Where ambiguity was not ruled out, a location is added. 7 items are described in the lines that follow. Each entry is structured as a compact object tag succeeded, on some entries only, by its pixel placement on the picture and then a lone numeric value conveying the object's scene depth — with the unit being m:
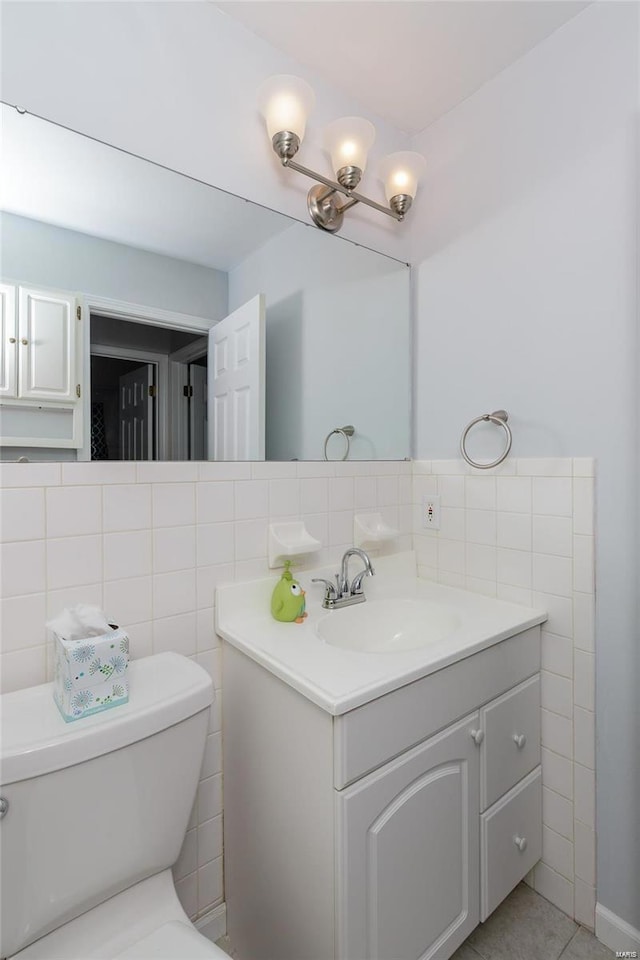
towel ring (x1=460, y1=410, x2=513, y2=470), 1.32
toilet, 0.73
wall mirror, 0.94
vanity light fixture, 1.19
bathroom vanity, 0.84
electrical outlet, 1.59
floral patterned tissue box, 0.81
